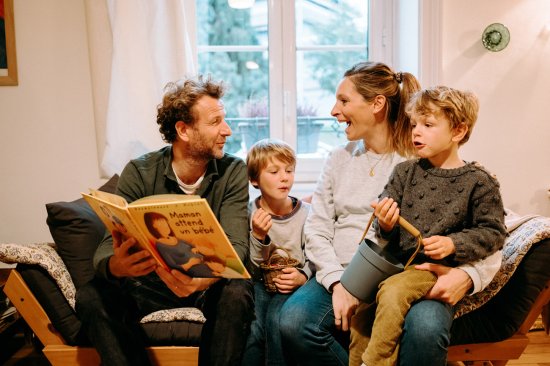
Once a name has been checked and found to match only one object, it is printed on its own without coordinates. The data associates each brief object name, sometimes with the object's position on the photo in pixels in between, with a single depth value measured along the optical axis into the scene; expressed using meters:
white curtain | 2.44
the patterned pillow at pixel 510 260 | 1.67
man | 1.65
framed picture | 2.56
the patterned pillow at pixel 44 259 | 1.77
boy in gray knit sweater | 1.52
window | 2.83
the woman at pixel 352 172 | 1.83
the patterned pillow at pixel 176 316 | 1.82
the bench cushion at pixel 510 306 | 1.67
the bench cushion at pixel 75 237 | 1.91
